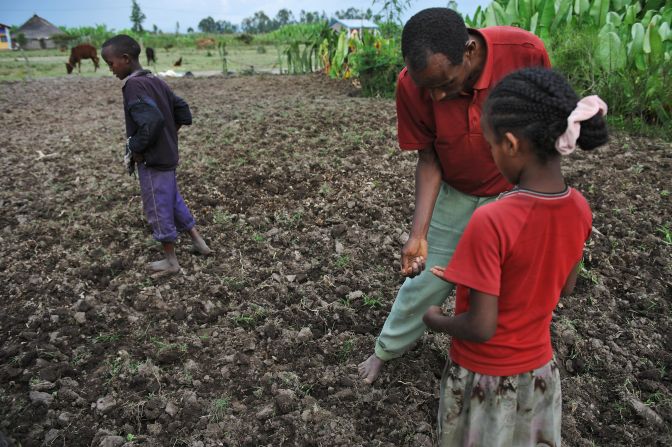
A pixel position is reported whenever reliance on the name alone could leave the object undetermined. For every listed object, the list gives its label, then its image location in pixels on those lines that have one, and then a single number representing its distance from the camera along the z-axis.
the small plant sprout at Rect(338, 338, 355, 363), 2.40
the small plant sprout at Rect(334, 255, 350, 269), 3.11
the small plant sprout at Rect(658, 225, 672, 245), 3.27
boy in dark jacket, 2.81
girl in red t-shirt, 1.16
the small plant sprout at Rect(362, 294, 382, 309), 2.75
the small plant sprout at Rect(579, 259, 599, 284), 2.90
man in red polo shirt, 1.49
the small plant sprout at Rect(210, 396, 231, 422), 2.09
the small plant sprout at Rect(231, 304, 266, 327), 2.68
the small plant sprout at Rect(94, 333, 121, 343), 2.58
